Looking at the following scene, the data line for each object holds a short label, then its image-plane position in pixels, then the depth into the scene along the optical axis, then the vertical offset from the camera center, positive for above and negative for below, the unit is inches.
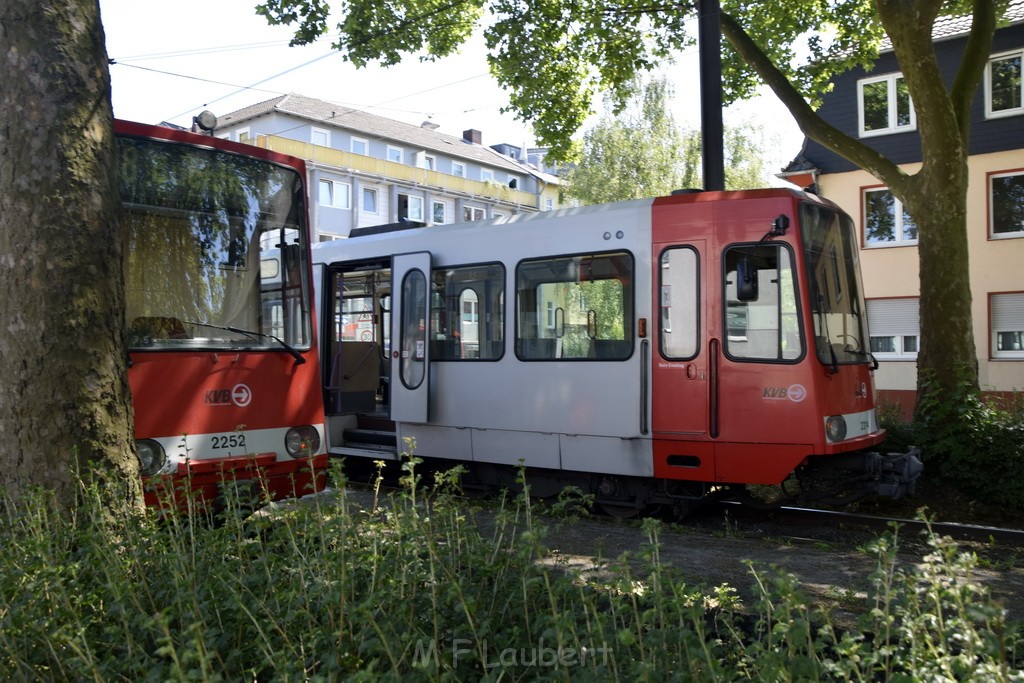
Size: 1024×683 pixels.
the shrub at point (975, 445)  378.3 -49.1
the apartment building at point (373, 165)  1972.2 +395.0
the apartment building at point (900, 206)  927.7 +129.9
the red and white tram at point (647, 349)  331.9 -5.9
